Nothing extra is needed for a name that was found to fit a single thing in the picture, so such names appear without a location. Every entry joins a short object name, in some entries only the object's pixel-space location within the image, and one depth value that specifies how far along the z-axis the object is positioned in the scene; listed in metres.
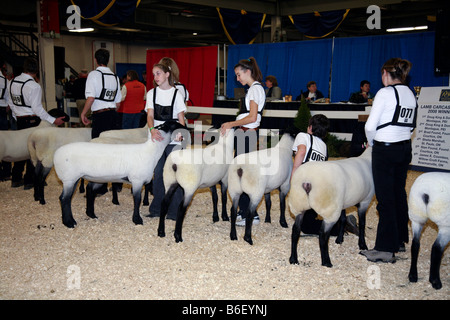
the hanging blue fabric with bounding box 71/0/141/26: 10.55
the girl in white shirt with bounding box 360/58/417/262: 3.40
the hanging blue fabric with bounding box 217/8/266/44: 14.34
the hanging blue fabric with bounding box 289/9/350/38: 13.75
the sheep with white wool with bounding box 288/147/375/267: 3.37
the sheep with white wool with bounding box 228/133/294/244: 3.99
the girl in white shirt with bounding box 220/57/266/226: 4.18
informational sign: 7.07
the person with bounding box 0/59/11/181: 6.88
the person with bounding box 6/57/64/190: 5.97
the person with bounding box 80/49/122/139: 5.40
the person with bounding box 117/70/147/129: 8.87
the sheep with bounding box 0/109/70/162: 5.76
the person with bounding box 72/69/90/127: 11.44
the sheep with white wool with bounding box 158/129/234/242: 4.07
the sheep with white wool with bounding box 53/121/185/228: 4.41
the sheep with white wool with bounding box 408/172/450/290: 3.03
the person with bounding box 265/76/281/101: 11.47
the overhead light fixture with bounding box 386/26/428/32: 16.78
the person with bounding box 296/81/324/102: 11.21
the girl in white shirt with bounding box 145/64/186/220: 4.51
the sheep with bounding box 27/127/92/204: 5.55
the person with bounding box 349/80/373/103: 9.69
